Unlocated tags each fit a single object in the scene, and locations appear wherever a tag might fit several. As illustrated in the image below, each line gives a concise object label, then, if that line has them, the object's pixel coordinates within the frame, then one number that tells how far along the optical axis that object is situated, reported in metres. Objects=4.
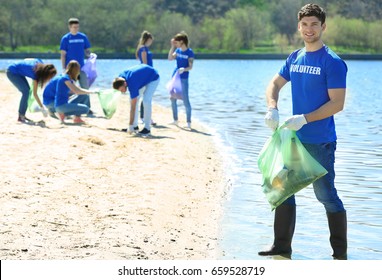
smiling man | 6.67
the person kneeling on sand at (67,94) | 14.86
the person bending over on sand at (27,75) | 14.41
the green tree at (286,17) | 145.62
